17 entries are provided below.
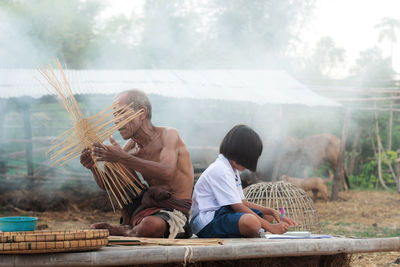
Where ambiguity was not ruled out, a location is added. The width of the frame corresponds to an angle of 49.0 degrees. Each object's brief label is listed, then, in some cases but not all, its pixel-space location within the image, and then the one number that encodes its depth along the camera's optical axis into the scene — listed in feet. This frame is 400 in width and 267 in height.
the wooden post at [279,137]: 28.22
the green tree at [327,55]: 86.48
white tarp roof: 23.84
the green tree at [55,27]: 46.24
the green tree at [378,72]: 43.57
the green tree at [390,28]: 72.13
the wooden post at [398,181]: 32.19
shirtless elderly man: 8.79
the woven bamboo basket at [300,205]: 13.50
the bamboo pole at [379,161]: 35.17
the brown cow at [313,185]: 29.04
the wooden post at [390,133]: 35.53
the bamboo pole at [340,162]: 28.73
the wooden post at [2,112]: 25.27
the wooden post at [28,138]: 25.30
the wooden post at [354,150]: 36.58
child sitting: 8.88
